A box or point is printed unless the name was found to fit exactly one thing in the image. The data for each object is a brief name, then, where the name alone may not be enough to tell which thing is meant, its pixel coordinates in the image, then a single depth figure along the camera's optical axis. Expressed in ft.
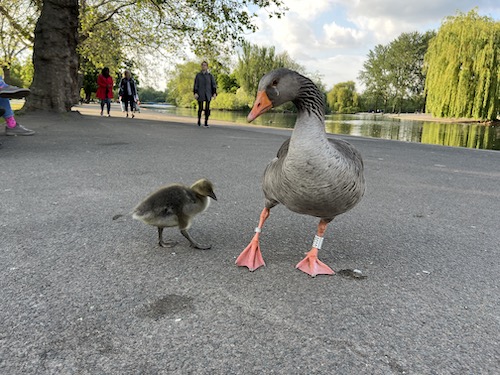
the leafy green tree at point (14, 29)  66.80
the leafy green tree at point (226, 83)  297.53
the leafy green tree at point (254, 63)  225.76
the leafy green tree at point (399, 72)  295.89
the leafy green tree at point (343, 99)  339.36
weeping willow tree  107.86
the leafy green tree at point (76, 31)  46.93
